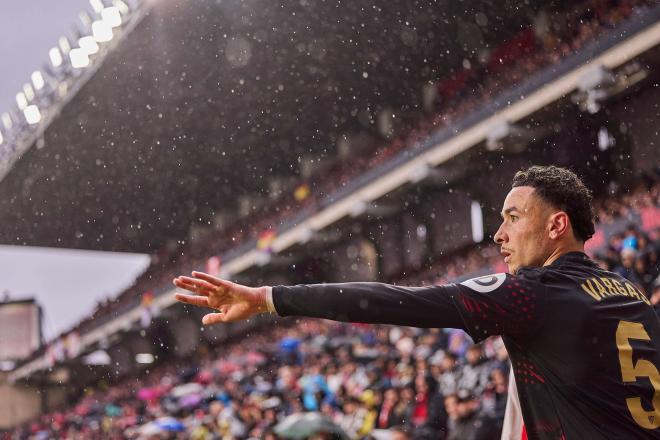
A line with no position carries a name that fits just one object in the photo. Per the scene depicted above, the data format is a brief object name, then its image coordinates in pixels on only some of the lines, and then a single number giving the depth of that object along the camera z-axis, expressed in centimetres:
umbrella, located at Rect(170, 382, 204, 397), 1761
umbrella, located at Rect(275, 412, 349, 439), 772
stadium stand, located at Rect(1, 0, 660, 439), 795
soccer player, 207
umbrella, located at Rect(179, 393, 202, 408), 1659
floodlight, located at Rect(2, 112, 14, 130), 2667
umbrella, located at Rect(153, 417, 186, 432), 1336
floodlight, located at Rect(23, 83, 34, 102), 2455
